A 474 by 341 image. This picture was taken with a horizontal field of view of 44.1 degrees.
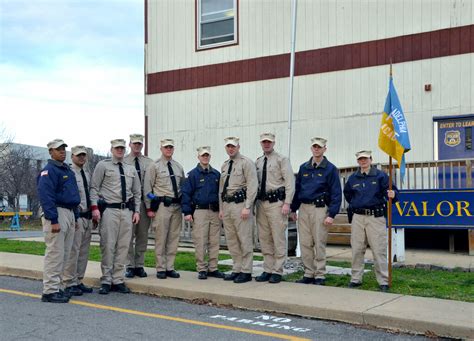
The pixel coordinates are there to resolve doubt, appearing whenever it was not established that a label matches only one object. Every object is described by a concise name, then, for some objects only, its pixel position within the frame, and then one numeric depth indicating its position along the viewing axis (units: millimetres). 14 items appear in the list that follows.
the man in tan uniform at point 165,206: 9094
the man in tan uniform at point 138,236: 9273
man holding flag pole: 8078
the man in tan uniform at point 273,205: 8570
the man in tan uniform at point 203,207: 9016
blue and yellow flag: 8273
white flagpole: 11516
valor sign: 11125
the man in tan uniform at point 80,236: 8250
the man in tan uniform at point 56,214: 7699
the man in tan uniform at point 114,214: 8469
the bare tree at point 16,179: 34531
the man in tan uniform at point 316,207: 8438
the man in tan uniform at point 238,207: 8633
